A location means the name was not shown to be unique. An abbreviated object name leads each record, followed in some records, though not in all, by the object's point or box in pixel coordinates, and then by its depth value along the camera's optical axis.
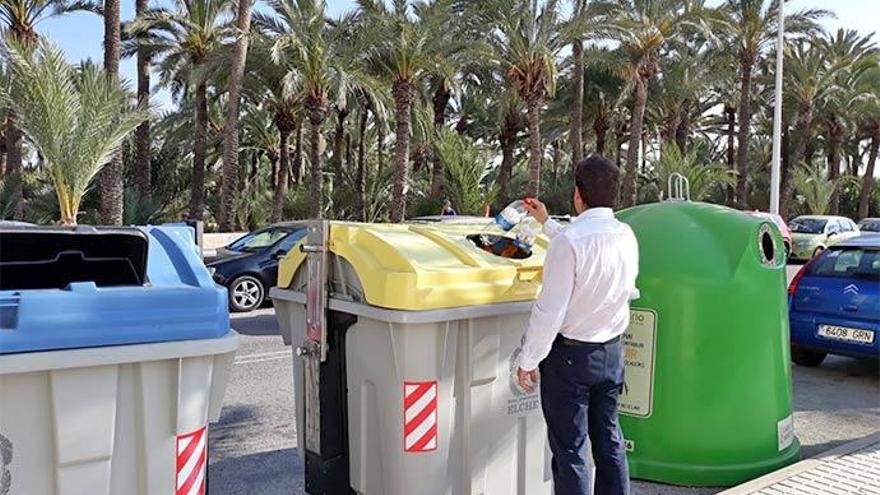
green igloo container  4.19
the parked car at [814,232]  21.83
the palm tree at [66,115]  13.25
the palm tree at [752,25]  26.03
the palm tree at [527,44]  20.33
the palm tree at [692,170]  26.33
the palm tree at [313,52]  18.86
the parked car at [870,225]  25.60
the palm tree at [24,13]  18.83
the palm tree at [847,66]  30.41
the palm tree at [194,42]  19.92
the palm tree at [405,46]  19.25
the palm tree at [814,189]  33.16
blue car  6.52
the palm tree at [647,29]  22.06
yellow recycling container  3.14
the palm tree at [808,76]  29.59
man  2.96
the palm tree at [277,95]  20.03
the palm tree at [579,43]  20.91
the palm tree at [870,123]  31.16
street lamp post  20.30
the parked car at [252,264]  10.83
